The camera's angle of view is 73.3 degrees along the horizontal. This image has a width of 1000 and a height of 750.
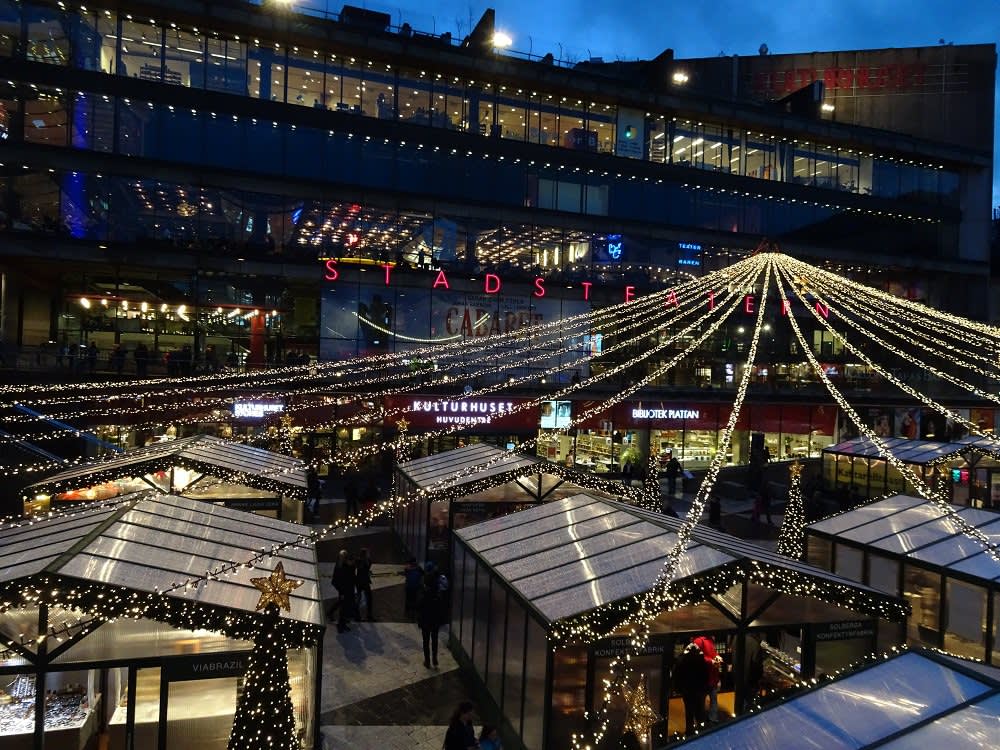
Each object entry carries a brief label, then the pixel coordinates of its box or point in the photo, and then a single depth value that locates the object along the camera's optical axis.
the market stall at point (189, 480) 15.02
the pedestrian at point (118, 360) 25.25
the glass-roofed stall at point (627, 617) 8.61
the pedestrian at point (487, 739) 7.81
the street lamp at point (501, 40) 32.81
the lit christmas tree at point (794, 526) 16.80
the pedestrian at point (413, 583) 13.39
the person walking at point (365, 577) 13.47
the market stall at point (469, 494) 16.38
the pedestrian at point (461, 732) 7.98
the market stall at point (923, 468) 23.67
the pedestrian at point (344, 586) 13.17
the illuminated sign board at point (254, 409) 26.48
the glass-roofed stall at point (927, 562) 11.90
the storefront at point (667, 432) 32.53
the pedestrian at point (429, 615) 11.65
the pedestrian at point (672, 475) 28.25
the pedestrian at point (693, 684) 9.46
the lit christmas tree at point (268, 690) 7.15
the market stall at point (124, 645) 7.61
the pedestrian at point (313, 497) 22.08
